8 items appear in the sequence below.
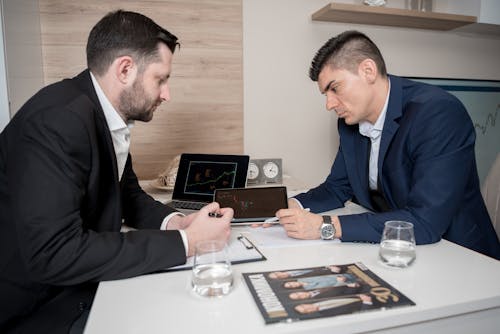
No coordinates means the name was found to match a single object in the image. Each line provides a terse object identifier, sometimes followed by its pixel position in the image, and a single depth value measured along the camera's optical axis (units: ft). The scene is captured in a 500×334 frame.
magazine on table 2.19
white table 2.10
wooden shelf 6.81
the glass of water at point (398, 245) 2.85
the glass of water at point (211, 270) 2.43
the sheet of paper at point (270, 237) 3.40
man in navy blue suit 3.49
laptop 5.31
